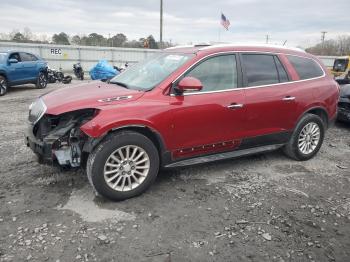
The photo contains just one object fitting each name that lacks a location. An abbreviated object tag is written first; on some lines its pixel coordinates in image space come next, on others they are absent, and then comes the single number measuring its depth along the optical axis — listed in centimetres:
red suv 370
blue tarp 1191
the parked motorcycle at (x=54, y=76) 1680
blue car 1221
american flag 2173
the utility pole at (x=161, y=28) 2672
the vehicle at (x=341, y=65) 1964
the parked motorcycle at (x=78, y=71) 1939
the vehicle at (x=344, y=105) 774
